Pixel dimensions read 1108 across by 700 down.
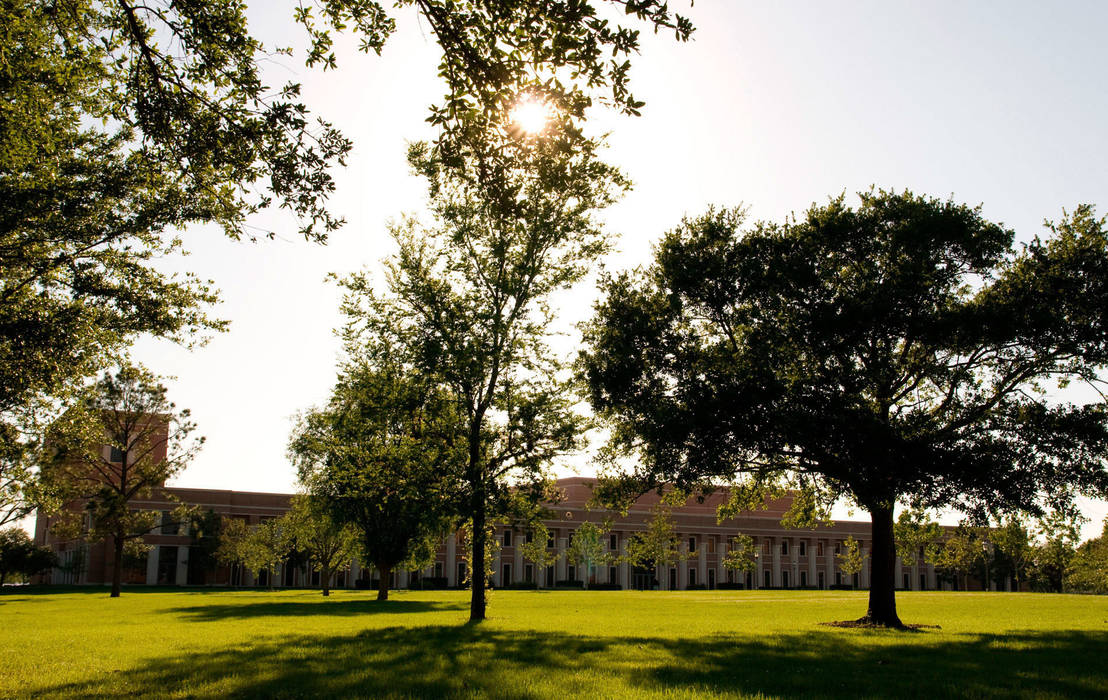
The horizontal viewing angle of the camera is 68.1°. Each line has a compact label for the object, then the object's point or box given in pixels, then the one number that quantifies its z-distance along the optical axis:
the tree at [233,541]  82.31
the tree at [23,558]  77.82
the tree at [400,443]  24.95
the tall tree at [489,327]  24.91
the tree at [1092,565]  82.19
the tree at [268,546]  74.75
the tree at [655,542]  83.19
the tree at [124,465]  53.34
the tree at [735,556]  72.34
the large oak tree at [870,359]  21.77
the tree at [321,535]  47.72
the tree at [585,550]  89.93
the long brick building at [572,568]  90.56
